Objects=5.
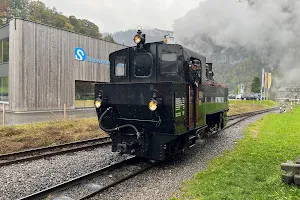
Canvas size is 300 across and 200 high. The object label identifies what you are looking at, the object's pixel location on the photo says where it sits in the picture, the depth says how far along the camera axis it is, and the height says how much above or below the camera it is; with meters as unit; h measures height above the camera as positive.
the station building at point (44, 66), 19.62 +2.19
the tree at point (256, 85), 73.19 +2.54
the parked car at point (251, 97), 54.61 -0.63
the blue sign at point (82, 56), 23.50 +3.41
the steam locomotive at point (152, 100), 6.41 -0.18
